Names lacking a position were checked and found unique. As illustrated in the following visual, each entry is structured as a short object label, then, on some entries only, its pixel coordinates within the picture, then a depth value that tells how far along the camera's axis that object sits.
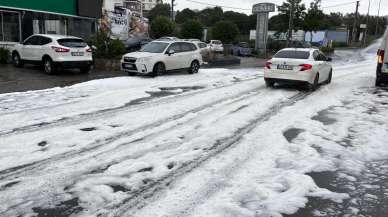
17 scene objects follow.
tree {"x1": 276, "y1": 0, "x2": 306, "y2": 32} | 49.41
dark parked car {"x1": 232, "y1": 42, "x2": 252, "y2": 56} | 37.81
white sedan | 13.07
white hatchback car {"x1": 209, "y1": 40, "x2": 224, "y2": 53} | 37.44
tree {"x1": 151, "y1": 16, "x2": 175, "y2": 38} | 45.47
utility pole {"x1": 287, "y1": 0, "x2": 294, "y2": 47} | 43.09
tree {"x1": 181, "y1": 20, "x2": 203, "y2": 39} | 42.59
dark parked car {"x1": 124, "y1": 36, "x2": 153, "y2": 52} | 33.62
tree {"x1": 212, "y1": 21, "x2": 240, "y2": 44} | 45.12
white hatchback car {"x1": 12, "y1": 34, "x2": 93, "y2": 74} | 15.25
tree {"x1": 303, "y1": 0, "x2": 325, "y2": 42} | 49.56
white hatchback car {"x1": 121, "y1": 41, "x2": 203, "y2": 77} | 15.74
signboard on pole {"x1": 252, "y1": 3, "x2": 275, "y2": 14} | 36.94
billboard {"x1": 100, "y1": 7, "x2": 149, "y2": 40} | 40.53
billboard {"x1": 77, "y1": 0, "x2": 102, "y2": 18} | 25.95
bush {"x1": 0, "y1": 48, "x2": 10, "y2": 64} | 18.57
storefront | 21.75
